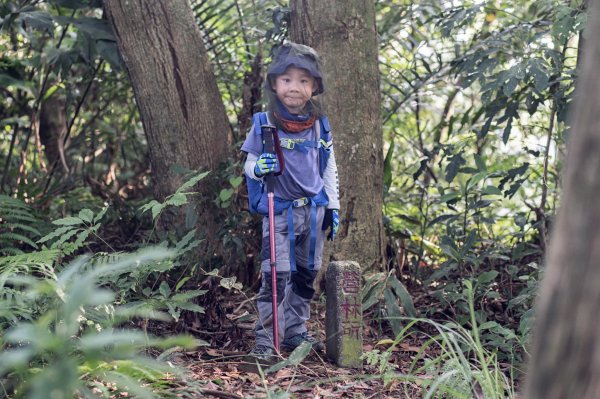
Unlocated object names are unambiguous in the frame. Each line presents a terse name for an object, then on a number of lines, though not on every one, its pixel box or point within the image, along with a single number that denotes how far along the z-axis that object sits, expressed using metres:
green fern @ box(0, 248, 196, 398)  2.29
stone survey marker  4.33
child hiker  4.44
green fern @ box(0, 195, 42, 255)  5.19
